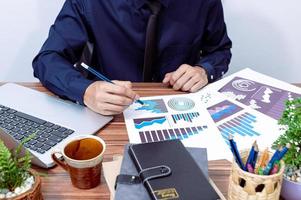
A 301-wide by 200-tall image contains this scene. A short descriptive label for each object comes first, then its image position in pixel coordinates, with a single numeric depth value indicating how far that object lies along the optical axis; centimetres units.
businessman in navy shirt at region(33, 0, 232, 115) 119
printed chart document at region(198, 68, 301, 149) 95
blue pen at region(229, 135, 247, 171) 64
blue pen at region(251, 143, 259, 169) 65
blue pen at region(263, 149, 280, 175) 63
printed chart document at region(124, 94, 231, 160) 91
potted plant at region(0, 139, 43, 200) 63
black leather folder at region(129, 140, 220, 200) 64
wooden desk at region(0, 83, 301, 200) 75
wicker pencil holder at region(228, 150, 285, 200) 62
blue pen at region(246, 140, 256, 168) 65
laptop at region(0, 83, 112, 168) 86
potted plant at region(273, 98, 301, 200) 69
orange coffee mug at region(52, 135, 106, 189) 73
